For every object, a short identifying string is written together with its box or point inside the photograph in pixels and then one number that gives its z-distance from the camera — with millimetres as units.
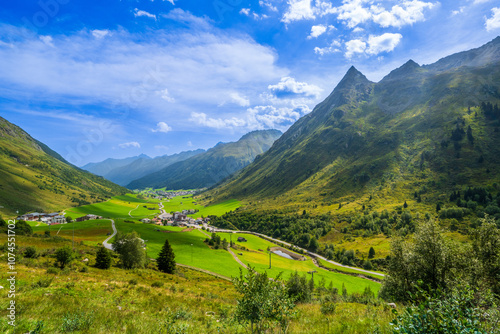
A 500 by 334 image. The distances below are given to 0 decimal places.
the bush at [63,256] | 36781
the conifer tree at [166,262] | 56638
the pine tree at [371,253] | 104169
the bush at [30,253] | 39188
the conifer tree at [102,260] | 44344
